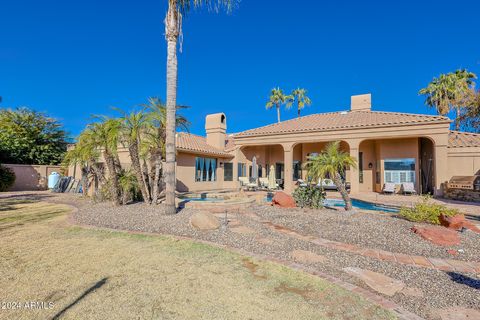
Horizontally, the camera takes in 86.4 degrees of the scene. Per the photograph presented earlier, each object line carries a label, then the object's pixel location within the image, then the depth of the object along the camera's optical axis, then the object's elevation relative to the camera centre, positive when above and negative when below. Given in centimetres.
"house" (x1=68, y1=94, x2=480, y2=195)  1761 +211
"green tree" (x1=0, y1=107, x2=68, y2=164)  2409 +348
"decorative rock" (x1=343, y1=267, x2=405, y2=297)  414 -185
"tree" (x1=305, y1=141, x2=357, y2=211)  1073 +32
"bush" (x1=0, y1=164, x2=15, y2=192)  2010 -53
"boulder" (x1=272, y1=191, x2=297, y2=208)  1177 -127
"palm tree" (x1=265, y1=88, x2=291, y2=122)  4031 +1189
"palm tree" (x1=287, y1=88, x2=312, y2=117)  3997 +1173
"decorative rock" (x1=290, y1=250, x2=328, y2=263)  538 -181
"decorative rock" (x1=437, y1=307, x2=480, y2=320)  344 -191
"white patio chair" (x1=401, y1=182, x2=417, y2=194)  1899 -102
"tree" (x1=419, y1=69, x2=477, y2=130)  2542 +874
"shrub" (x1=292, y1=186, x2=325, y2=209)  1148 -109
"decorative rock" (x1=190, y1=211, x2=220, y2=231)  772 -150
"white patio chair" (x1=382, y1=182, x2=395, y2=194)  1947 -106
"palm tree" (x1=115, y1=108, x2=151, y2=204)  1097 +170
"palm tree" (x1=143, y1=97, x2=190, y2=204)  1094 +180
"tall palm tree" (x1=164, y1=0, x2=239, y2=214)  956 +316
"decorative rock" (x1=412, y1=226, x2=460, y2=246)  646 -160
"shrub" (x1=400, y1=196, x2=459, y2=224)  845 -129
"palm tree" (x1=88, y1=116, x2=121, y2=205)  1120 +121
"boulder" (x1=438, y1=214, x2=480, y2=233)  773 -148
